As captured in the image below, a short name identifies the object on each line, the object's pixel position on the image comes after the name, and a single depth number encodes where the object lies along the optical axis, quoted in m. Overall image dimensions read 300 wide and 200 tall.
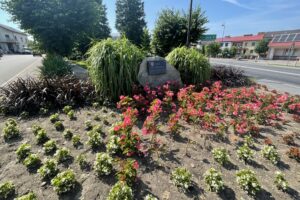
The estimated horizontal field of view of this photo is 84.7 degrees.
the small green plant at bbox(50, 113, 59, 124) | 3.82
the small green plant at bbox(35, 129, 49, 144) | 3.07
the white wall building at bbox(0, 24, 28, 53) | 49.09
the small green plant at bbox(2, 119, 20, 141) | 3.19
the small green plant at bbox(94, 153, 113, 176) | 2.29
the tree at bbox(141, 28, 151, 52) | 14.51
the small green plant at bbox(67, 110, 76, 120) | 4.00
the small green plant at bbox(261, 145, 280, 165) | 2.66
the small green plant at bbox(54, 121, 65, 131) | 3.51
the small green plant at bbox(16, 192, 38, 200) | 1.84
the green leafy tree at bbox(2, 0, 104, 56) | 8.88
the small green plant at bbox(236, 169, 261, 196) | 2.07
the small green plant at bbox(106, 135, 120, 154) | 2.73
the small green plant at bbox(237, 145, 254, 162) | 2.69
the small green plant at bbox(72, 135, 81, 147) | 2.99
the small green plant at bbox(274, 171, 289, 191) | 2.13
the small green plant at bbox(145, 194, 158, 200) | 1.90
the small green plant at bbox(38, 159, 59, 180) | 2.25
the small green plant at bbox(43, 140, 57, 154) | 2.79
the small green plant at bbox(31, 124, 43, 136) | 3.28
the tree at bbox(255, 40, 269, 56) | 39.88
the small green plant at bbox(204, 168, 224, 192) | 2.10
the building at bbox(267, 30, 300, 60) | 34.62
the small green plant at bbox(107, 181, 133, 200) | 1.84
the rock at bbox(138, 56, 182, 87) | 5.43
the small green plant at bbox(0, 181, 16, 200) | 1.98
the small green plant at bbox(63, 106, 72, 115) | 4.27
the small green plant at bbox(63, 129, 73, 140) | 3.22
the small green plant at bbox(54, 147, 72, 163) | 2.58
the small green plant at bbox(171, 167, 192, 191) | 2.15
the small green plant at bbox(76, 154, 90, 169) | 2.48
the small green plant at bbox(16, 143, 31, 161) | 2.63
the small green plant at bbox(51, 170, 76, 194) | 2.02
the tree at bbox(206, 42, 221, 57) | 44.77
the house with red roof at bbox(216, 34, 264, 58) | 49.48
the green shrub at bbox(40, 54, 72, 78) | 7.44
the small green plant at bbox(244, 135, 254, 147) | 3.11
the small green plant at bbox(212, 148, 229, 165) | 2.61
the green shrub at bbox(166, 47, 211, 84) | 6.47
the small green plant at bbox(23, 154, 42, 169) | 2.44
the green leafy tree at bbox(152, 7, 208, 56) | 10.52
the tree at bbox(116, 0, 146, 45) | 23.38
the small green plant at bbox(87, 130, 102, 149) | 2.91
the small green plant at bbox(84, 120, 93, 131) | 3.58
